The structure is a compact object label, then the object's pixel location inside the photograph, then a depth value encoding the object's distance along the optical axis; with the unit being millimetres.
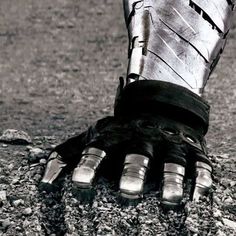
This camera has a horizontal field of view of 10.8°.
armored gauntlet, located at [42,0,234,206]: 3632
